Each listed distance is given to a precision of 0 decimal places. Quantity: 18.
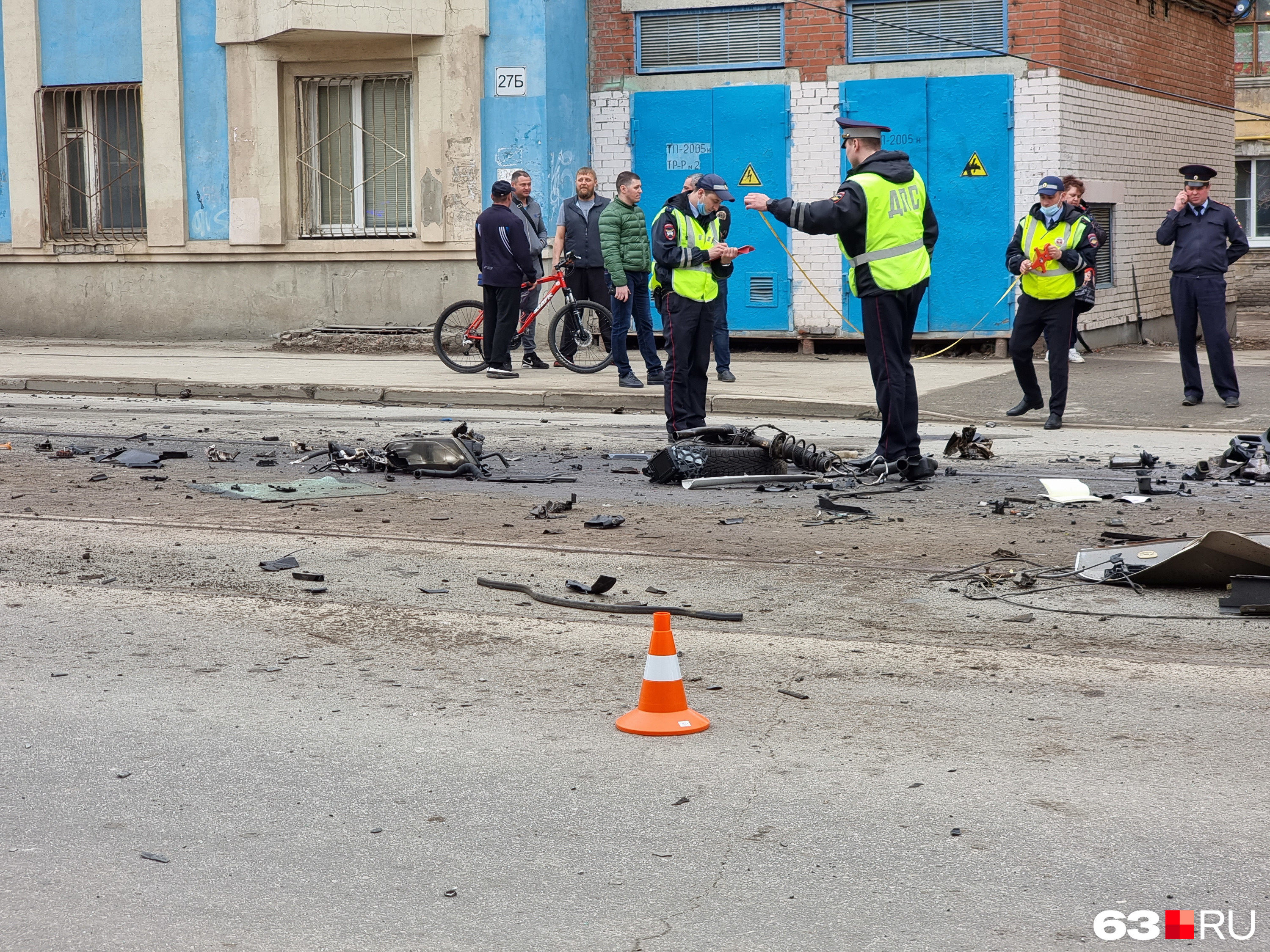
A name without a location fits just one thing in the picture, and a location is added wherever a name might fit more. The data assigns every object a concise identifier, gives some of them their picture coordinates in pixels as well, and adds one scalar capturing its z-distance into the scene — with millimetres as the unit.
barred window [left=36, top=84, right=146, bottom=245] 21203
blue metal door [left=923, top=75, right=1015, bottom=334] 17578
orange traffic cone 4672
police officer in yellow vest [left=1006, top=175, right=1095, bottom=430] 11938
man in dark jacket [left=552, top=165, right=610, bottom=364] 15922
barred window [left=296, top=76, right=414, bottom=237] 20062
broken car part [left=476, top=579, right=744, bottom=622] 6109
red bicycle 16078
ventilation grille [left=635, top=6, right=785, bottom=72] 18359
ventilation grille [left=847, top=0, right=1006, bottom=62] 17562
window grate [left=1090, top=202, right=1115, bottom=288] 19156
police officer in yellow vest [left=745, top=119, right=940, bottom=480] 9172
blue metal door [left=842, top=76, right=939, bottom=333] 17781
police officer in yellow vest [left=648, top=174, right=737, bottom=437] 10203
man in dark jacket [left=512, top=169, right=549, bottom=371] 15859
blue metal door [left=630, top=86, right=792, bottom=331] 18406
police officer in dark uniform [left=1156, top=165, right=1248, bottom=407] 12984
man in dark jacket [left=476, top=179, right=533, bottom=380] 15266
